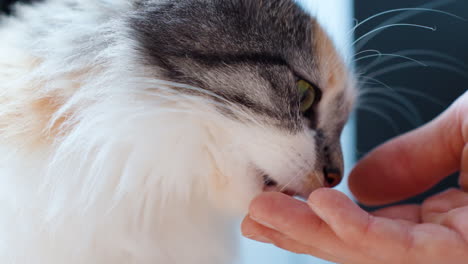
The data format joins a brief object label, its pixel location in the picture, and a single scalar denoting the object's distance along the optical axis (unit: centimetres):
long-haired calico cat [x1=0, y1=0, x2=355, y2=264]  31
